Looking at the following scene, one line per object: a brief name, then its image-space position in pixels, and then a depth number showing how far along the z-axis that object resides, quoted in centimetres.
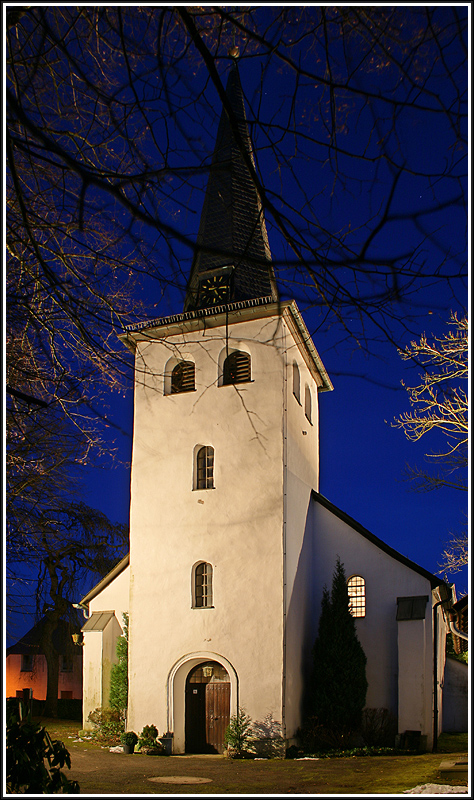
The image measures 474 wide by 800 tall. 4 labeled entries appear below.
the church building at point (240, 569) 1600
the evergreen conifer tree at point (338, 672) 1587
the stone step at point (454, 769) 937
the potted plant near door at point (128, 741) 1570
